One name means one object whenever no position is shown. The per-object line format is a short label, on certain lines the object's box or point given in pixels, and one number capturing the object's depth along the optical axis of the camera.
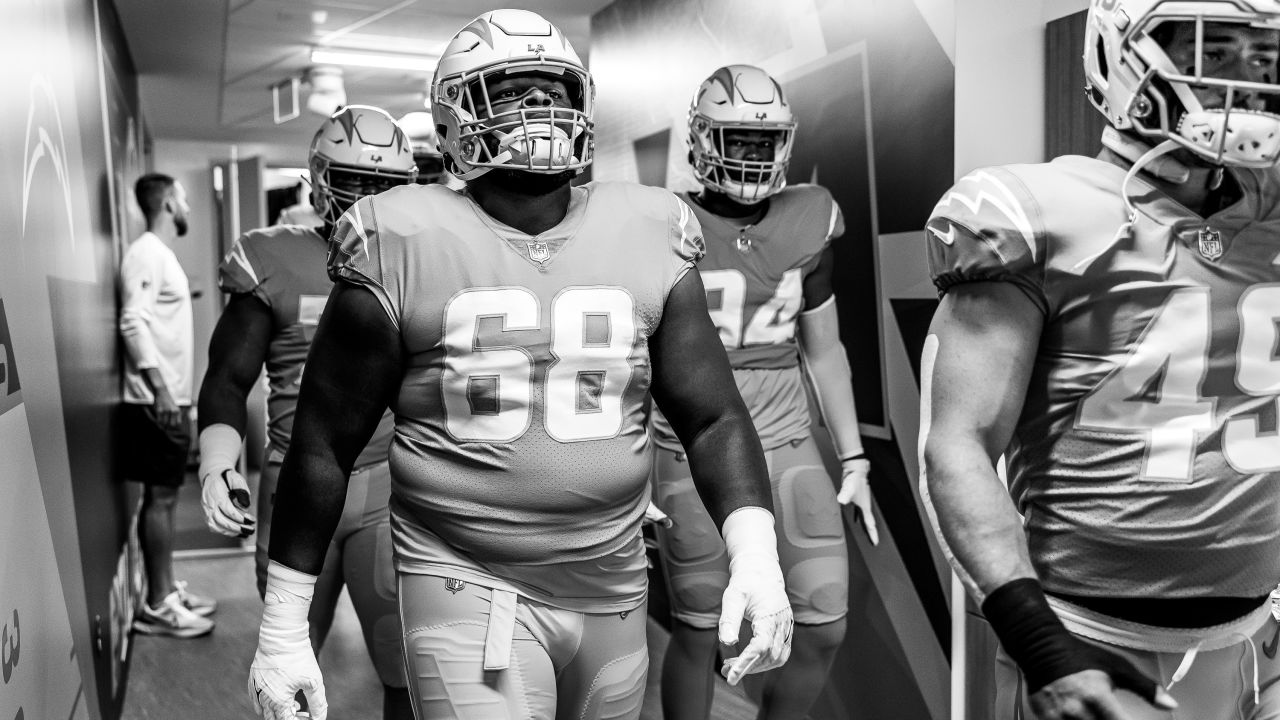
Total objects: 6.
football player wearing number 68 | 1.54
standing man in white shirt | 4.23
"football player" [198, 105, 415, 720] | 2.49
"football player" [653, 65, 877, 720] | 2.71
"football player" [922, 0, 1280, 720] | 1.26
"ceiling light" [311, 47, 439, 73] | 6.31
